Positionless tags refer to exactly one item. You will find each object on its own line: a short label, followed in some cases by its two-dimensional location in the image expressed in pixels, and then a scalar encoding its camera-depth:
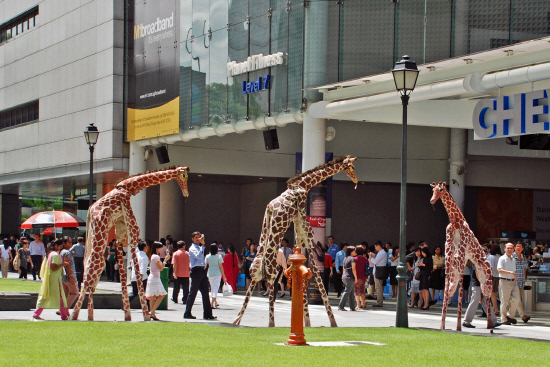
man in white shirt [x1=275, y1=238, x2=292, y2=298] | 22.08
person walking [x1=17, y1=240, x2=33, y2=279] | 35.06
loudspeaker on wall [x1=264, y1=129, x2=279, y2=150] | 28.44
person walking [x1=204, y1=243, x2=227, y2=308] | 22.41
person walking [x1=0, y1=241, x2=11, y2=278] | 36.11
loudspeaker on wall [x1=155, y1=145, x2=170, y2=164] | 34.08
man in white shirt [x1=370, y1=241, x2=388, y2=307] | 24.69
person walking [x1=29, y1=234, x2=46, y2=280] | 34.25
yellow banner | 32.81
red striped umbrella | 31.39
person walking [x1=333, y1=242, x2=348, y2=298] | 27.27
